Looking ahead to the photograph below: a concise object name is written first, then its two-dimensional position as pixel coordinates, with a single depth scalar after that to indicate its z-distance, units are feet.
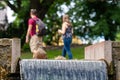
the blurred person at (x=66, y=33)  58.54
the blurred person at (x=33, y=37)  54.86
